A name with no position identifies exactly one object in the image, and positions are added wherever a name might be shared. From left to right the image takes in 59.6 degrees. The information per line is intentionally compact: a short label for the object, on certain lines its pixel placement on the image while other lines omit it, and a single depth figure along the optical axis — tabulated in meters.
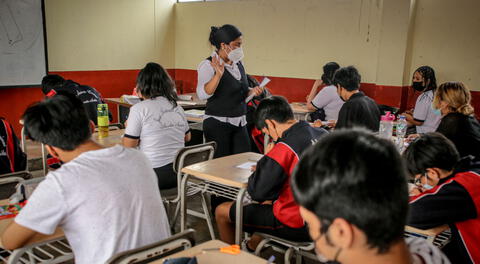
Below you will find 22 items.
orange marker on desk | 1.60
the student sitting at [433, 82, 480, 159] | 3.02
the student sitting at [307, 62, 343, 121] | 4.93
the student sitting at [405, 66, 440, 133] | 4.62
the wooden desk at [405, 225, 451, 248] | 1.93
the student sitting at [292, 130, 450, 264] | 0.84
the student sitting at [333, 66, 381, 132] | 3.69
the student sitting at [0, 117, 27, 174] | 2.92
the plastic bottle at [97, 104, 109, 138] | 3.52
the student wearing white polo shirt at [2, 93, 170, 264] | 1.44
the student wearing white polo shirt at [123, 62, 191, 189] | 3.03
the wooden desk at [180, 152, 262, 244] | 2.48
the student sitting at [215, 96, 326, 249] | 2.26
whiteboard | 5.57
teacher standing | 3.48
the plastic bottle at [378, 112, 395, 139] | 3.57
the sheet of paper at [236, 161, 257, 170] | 2.80
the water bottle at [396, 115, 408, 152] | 3.42
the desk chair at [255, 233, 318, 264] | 2.28
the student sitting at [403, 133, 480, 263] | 1.87
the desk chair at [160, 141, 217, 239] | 2.94
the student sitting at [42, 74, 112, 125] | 4.08
